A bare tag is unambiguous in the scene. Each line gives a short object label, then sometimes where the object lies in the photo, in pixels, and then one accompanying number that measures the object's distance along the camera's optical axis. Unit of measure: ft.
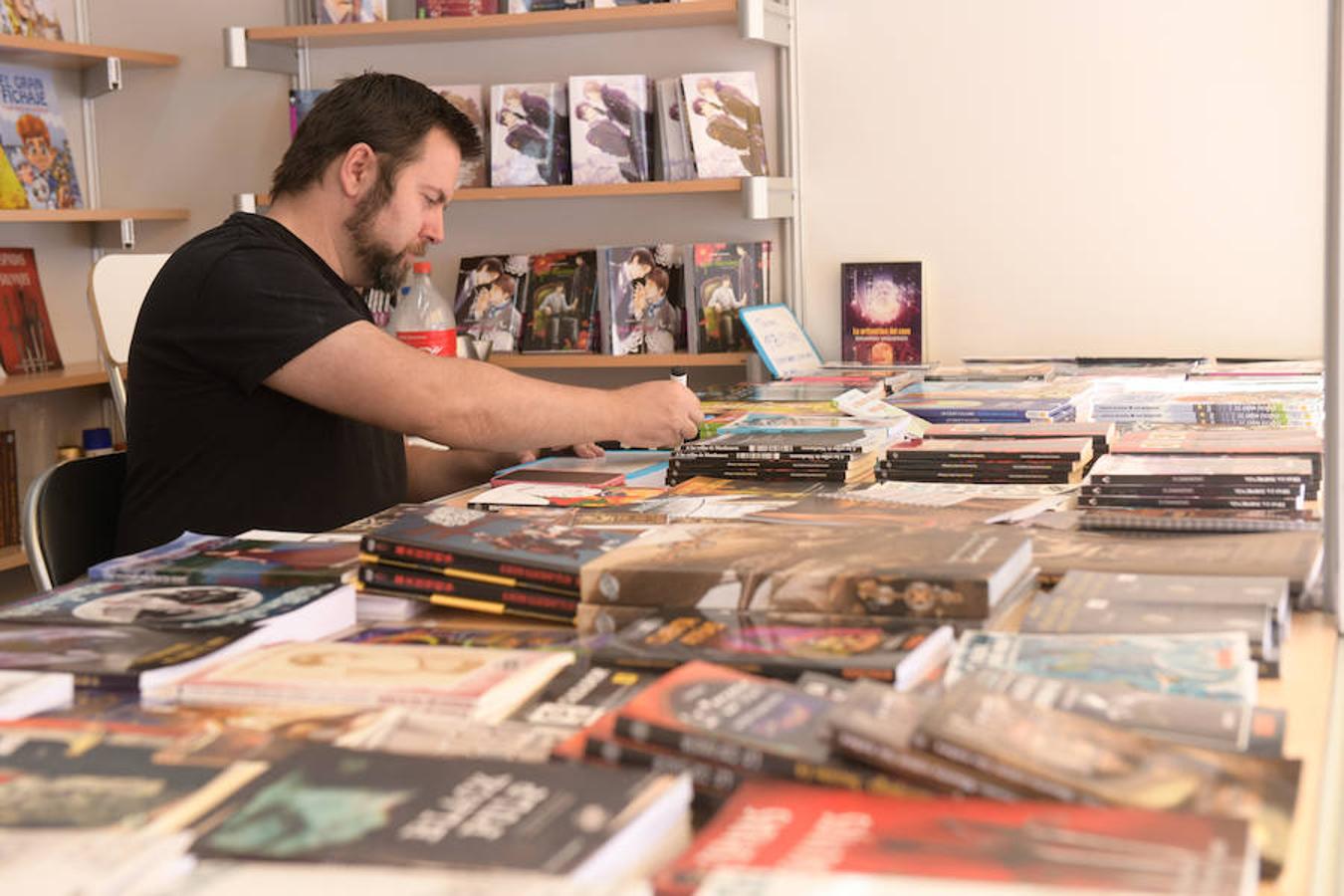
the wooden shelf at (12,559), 11.54
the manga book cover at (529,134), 11.05
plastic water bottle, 11.18
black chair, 6.31
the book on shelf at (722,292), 10.92
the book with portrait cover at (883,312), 10.66
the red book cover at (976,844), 2.41
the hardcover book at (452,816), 2.54
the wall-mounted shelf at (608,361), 10.79
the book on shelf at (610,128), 10.91
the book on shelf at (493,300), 11.44
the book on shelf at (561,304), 11.30
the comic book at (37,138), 11.81
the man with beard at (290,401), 6.87
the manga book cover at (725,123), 10.67
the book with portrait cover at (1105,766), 2.73
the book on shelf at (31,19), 11.58
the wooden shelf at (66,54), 11.12
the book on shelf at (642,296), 11.10
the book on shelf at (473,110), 11.18
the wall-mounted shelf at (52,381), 11.04
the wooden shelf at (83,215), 11.05
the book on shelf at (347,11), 11.18
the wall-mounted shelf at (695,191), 10.22
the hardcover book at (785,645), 3.65
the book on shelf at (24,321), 11.90
